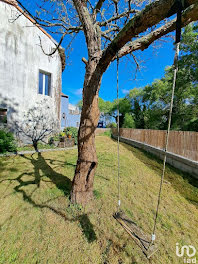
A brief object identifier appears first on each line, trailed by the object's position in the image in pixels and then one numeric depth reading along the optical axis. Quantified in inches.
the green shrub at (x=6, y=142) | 207.9
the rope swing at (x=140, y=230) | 43.9
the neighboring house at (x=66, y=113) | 602.4
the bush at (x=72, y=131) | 329.9
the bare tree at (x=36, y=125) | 254.4
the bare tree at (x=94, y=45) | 44.7
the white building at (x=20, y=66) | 226.7
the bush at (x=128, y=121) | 774.5
